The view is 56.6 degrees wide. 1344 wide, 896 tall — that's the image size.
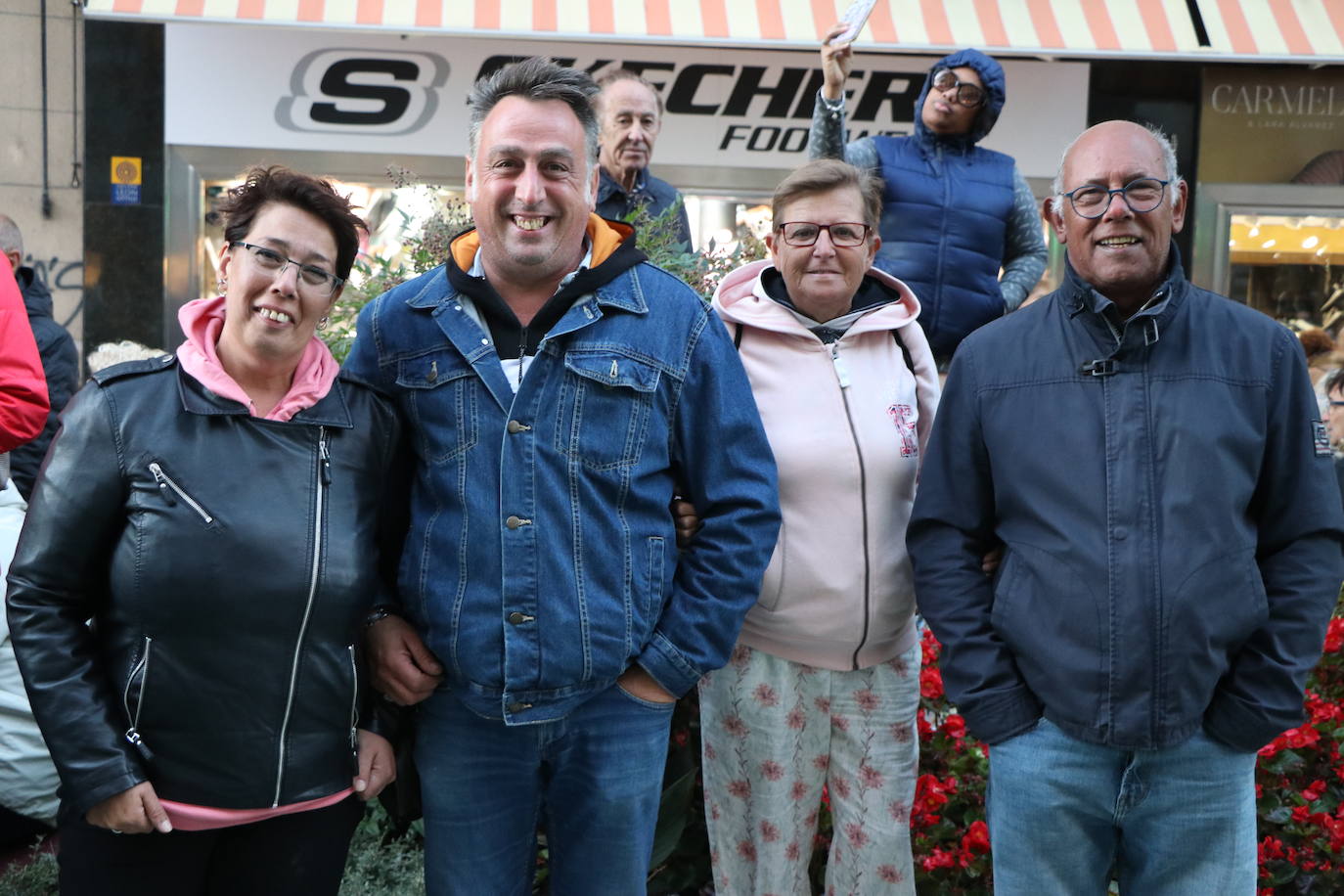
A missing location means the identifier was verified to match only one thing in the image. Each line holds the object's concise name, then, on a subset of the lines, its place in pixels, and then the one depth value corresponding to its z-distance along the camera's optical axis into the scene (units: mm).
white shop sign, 7984
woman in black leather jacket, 2203
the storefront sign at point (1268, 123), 8750
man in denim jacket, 2439
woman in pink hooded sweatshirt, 2916
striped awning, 6930
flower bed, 3486
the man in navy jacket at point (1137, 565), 2402
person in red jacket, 3195
